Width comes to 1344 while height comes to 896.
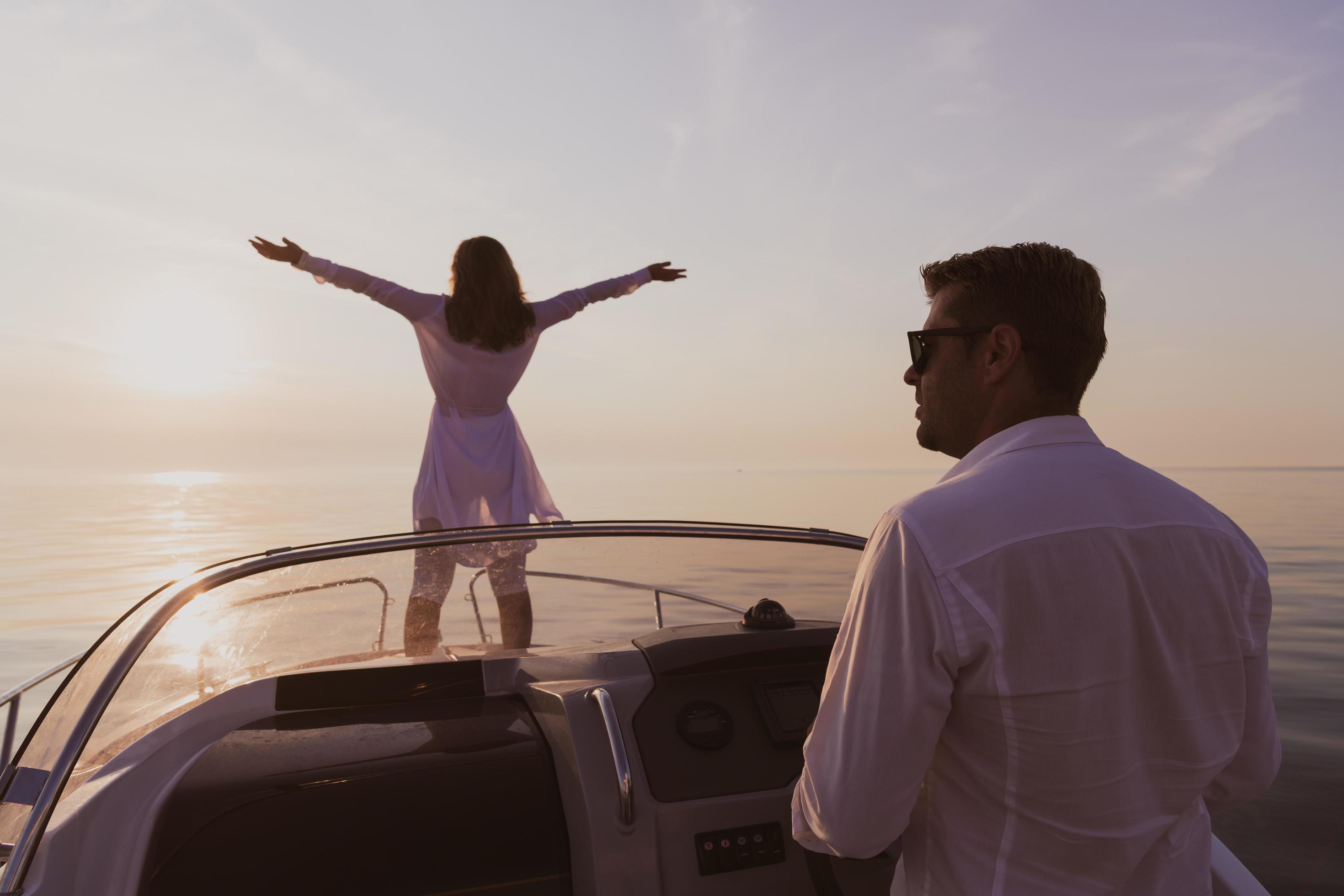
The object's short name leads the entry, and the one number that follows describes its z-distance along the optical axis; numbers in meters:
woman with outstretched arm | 3.19
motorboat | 1.42
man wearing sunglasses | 0.84
